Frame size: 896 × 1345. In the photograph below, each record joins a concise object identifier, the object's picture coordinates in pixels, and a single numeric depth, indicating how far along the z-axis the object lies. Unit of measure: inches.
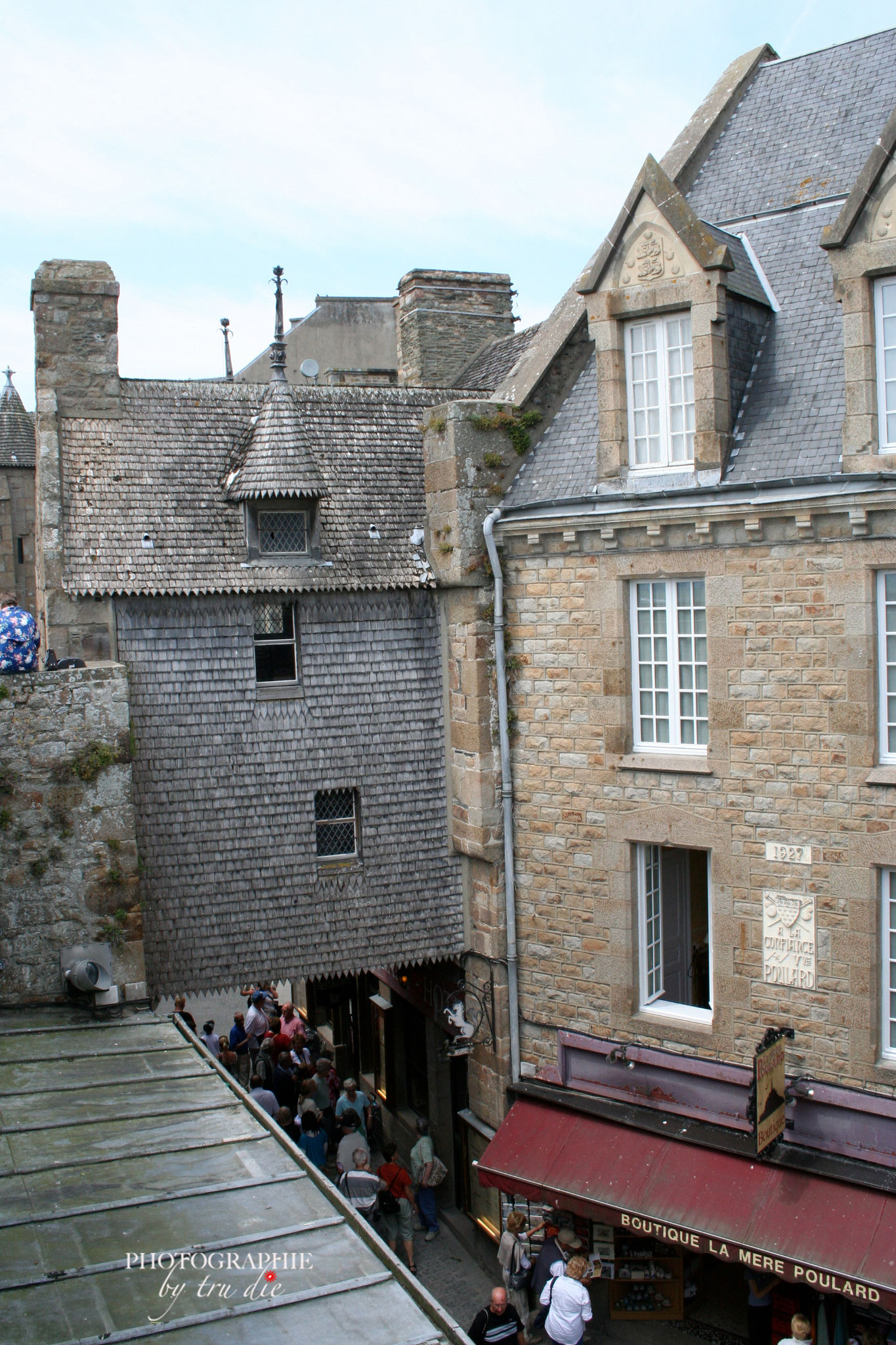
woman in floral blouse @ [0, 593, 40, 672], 463.5
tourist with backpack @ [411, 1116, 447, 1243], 579.2
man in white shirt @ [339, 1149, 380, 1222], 493.4
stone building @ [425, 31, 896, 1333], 418.6
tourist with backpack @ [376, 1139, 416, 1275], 535.8
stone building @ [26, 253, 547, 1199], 511.8
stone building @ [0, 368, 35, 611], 1227.9
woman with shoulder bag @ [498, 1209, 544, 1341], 488.1
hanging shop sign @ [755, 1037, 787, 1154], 410.0
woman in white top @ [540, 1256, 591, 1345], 422.3
